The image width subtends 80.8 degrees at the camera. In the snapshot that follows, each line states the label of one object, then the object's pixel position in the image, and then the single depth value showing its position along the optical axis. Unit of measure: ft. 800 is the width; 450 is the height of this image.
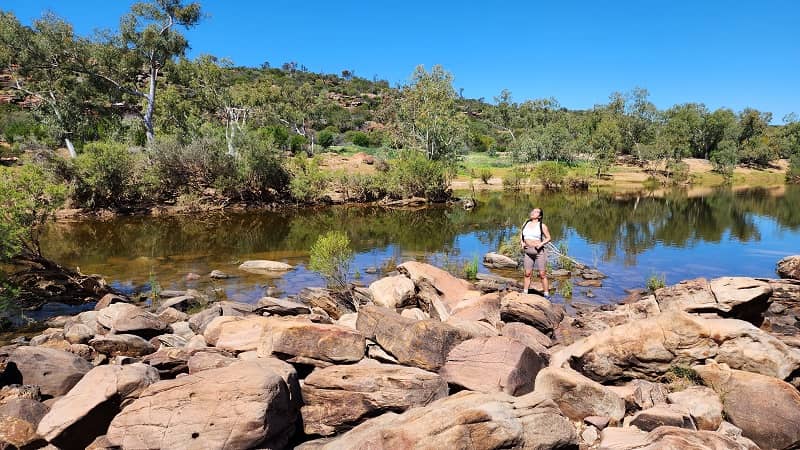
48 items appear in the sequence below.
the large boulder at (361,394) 21.59
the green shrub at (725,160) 246.88
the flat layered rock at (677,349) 24.27
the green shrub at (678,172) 233.14
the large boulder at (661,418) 19.39
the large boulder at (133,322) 32.58
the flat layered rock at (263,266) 61.62
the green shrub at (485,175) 195.72
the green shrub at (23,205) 38.17
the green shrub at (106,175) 109.29
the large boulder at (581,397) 22.15
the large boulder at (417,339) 25.11
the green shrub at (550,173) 193.26
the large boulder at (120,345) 29.19
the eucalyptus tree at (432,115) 165.78
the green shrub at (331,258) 47.06
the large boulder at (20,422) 19.69
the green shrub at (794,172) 241.74
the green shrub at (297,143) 203.82
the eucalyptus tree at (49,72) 120.47
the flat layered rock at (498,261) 63.36
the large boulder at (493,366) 22.62
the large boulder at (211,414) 18.51
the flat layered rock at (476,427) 16.83
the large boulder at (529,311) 35.45
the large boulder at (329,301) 41.14
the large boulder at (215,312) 35.68
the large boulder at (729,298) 31.58
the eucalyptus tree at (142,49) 127.03
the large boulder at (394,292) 39.14
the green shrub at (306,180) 134.51
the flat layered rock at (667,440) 16.61
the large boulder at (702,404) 20.85
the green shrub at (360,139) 269.23
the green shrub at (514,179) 187.83
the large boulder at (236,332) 27.73
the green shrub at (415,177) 142.82
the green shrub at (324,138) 242.78
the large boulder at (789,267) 55.66
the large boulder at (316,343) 25.13
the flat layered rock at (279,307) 37.83
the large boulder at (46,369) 23.84
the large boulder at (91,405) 19.74
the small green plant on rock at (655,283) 51.42
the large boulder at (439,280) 39.53
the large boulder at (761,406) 20.81
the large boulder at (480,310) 34.37
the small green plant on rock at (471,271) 55.77
